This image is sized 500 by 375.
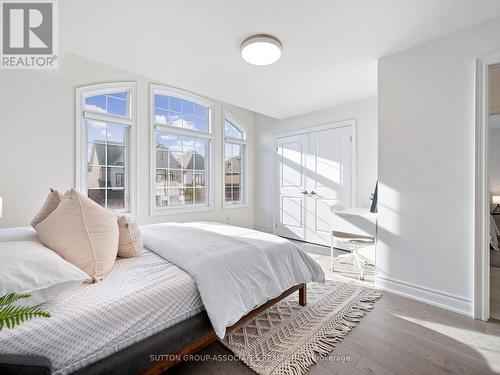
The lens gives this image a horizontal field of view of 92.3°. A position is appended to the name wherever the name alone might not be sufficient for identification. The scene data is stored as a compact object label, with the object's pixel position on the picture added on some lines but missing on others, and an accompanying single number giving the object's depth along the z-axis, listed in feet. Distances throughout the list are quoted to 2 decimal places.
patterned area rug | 4.70
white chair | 8.08
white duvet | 4.39
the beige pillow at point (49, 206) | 5.08
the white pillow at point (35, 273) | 3.04
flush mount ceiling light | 6.76
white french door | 12.37
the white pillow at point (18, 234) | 4.65
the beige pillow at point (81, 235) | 4.13
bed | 2.85
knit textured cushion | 5.18
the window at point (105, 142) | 9.88
